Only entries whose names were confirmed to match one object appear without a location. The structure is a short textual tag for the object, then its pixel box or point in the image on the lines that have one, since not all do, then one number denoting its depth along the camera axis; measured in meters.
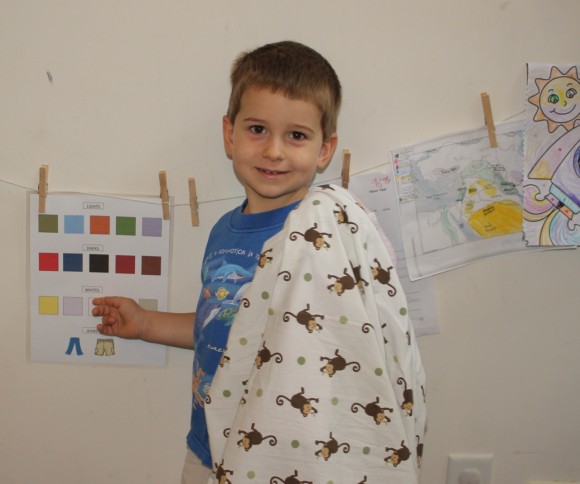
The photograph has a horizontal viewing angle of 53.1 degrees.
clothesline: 1.24
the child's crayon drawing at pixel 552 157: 1.22
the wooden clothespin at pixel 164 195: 1.21
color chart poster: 1.23
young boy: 1.02
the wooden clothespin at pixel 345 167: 1.21
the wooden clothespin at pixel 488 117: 1.21
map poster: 1.23
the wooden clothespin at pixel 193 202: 1.22
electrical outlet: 1.33
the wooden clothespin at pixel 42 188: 1.20
